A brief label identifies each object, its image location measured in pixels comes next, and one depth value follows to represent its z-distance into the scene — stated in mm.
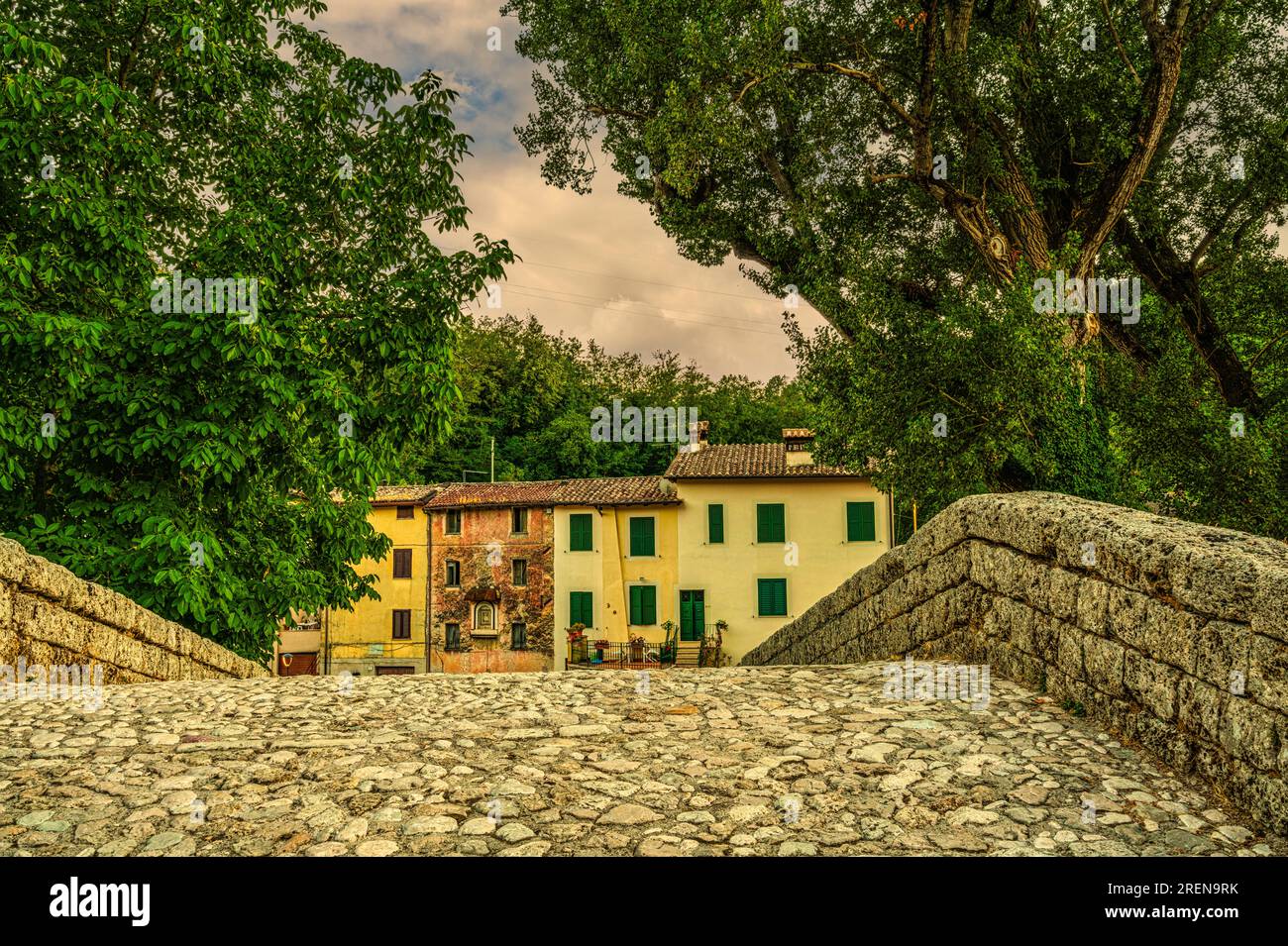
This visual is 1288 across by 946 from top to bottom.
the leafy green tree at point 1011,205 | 10414
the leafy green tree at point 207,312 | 7426
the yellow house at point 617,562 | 26984
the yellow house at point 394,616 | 29750
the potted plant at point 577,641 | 27000
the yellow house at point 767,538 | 25719
